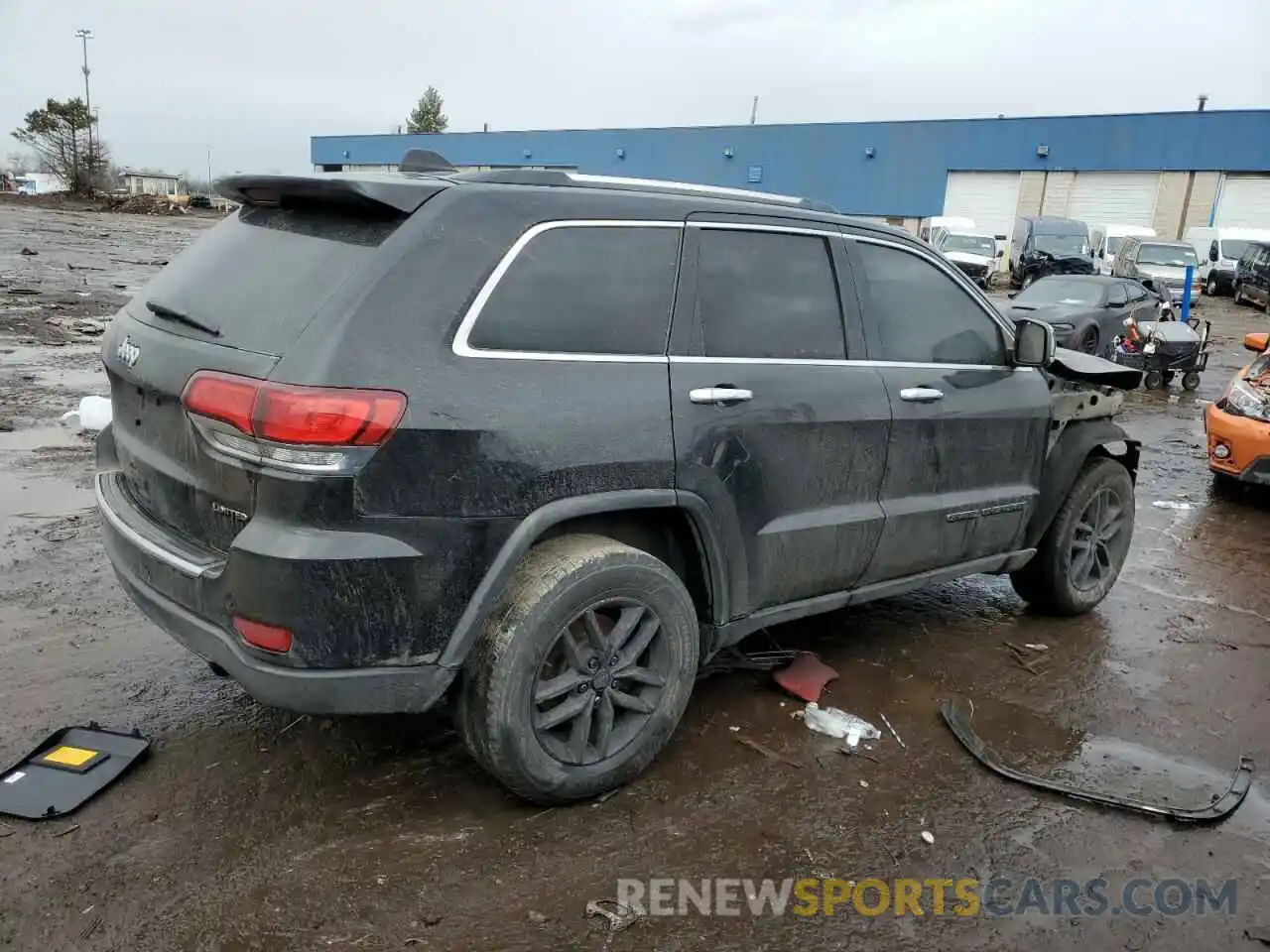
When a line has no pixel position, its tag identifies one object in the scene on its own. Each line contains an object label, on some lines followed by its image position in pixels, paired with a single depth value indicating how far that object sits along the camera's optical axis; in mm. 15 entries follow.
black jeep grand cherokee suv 2564
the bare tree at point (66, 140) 62094
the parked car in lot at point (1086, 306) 13844
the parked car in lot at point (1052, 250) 25922
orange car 7168
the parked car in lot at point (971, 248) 27555
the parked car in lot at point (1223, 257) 30375
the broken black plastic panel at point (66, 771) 2939
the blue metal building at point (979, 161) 36156
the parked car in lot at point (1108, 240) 29391
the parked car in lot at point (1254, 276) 25719
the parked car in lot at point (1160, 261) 24078
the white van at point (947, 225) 31456
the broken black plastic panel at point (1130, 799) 3260
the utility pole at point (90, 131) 62188
